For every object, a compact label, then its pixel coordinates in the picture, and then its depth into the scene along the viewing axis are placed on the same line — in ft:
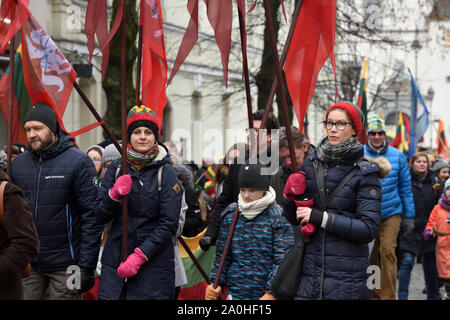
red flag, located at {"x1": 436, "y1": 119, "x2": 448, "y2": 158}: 58.89
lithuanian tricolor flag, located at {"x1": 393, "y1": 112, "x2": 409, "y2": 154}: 56.80
